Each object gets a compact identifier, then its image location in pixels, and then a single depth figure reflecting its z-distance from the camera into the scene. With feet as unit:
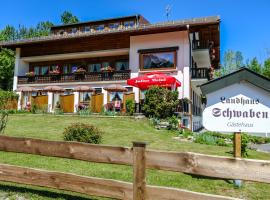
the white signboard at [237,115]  15.89
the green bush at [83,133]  31.11
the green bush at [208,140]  42.24
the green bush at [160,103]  60.90
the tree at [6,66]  154.20
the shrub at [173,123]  53.67
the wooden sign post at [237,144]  16.00
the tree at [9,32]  189.37
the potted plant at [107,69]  84.58
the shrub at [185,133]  47.40
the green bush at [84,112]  69.86
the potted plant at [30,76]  95.71
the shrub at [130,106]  70.68
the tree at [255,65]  177.58
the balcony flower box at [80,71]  89.04
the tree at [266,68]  161.23
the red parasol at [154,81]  65.51
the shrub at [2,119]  32.77
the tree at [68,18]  199.00
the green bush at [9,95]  92.07
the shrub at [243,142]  26.95
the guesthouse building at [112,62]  75.82
